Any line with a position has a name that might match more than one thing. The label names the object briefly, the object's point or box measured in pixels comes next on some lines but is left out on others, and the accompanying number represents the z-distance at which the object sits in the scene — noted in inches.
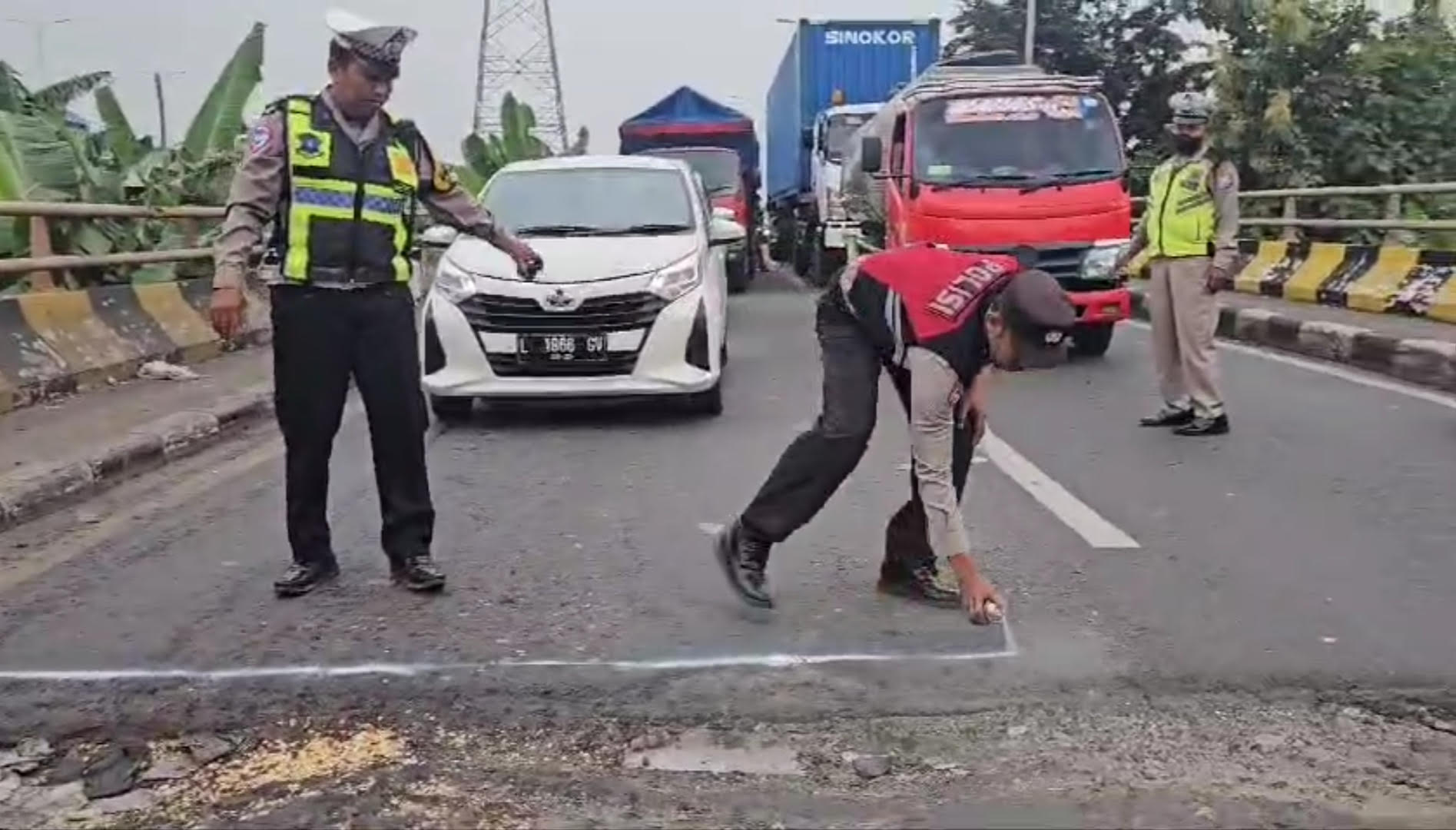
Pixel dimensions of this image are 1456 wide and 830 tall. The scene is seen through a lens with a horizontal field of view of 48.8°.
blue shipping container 980.6
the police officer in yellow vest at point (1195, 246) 334.0
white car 345.4
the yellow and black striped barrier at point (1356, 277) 506.3
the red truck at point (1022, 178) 473.4
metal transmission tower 2049.7
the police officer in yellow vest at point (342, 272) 199.9
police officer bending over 170.4
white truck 821.9
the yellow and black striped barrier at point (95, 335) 352.5
